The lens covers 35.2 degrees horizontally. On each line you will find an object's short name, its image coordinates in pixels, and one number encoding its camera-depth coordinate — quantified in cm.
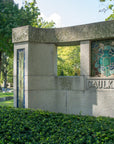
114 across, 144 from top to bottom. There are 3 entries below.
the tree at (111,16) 1361
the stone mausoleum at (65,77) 601
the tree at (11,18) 1700
